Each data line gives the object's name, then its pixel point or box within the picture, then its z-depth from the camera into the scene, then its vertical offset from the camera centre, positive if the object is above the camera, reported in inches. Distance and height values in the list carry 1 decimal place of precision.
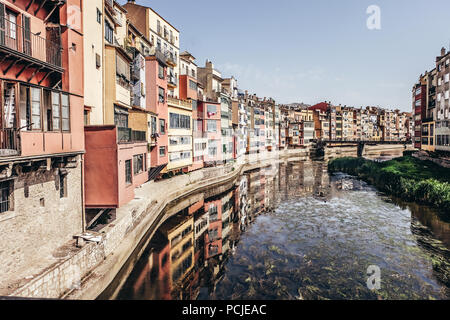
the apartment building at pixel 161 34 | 1504.7 +620.5
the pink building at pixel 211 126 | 1915.6 +131.0
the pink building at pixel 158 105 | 1245.1 +181.7
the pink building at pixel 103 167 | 677.3 -47.5
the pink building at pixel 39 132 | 462.3 +26.7
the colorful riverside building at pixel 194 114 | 1726.1 +201.7
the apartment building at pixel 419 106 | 2573.8 +339.7
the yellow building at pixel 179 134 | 1472.7 +64.1
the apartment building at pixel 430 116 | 2256.4 +220.6
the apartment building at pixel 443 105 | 1995.6 +275.3
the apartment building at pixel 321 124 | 5162.4 +362.3
